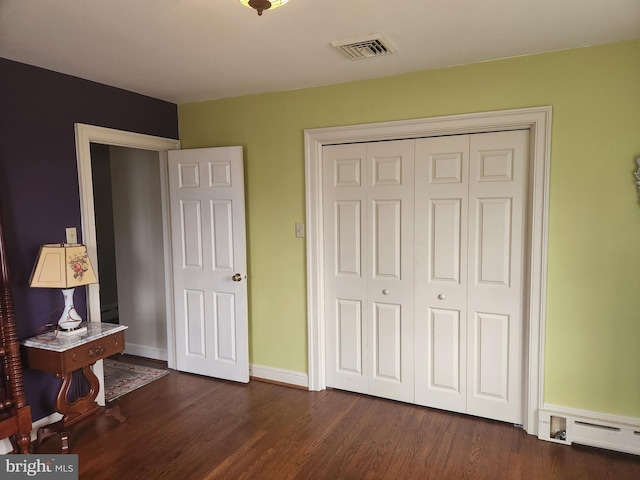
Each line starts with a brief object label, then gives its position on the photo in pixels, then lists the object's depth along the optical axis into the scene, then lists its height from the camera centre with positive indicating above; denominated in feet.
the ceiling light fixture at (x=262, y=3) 5.32 +2.61
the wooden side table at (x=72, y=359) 8.27 -2.77
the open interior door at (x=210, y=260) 11.39 -1.20
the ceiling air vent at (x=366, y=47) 7.52 +3.02
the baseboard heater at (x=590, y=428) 8.20 -4.23
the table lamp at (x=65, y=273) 8.41 -1.08
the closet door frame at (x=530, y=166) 8.45 +0.87
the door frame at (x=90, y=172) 9.73 +1.02
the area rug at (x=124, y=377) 11.32 -4.49
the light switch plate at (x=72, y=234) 9.57 -0.37
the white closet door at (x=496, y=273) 8.94 -1.30
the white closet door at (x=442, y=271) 9.42 -1.30
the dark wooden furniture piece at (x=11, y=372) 7.67 -2.72
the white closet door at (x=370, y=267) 10.05 -1.29
